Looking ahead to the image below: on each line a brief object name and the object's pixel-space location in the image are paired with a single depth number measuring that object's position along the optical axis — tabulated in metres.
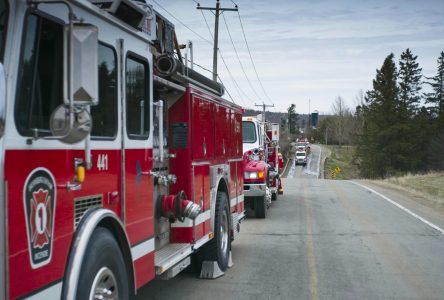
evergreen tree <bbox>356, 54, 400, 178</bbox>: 72.56
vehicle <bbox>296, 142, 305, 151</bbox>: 93.57
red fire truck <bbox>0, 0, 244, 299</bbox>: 3.09
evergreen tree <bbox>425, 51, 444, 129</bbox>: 84.00
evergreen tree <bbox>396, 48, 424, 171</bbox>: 72.25
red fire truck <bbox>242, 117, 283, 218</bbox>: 14.42
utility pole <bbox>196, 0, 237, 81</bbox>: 31.67
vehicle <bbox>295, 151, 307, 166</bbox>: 92.12
